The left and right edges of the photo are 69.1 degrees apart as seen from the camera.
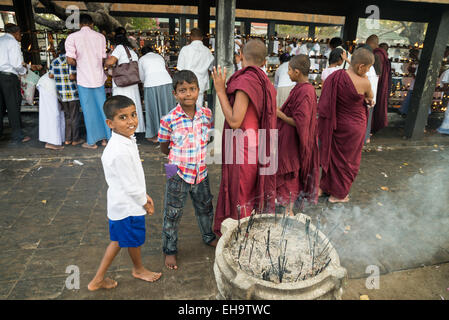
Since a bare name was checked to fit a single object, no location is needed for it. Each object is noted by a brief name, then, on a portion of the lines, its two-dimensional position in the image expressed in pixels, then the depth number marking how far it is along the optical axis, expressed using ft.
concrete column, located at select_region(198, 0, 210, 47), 25.41
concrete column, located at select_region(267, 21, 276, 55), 48.74
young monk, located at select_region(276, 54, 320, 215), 11.57
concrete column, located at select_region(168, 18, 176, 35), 44.72
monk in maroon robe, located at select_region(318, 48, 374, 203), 13.23
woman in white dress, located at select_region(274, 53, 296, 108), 18.65
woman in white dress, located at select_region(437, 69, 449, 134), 24.82
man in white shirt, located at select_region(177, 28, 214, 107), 19.48
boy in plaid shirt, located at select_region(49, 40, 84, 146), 18.08
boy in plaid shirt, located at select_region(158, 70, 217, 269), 8.96
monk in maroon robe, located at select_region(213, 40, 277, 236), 9.23
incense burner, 5.69
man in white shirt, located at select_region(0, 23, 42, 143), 18.51
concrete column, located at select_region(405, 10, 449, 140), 21.11
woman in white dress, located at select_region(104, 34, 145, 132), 18.14
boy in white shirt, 7.67
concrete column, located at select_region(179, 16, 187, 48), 42.71
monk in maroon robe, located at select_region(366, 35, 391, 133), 22.21
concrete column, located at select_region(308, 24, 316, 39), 54.65
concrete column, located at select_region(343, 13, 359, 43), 28.07
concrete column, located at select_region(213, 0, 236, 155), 17.19
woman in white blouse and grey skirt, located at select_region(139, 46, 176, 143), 19.43
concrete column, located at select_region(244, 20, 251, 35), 44.81
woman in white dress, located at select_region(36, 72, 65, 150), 18.69
